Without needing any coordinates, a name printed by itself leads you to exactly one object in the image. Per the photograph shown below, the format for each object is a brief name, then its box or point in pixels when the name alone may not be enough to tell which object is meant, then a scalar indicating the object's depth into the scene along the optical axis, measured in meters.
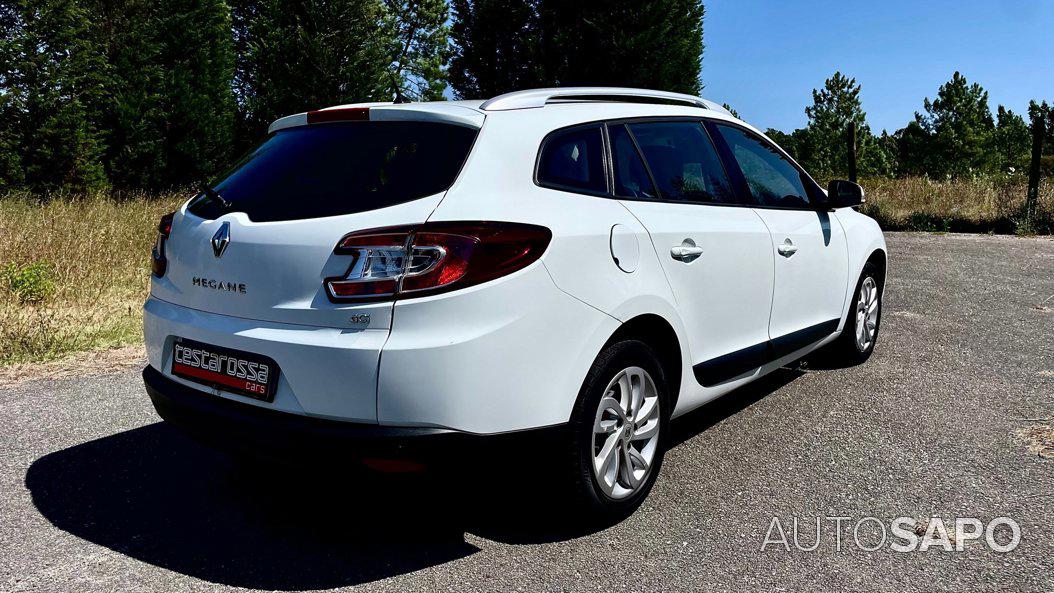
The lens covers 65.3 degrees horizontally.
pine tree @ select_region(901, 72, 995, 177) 72.56
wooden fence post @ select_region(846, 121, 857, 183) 17.69
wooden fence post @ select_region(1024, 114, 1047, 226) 15.10
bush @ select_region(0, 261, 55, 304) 7.79
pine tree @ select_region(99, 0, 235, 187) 21.42
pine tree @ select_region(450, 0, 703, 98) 22.17
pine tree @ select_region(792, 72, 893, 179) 64.81
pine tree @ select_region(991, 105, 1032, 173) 86.00
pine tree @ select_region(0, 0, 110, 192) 17.78
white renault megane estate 2.70
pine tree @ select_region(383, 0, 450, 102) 36.91
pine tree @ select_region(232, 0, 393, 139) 21.53
